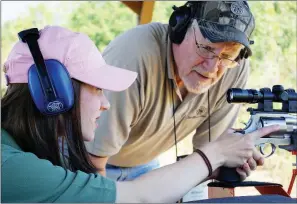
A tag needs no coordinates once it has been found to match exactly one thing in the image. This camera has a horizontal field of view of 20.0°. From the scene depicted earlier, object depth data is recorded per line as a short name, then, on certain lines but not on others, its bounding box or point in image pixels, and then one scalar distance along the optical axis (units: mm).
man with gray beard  2260
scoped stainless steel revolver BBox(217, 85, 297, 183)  2042
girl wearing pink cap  1623
